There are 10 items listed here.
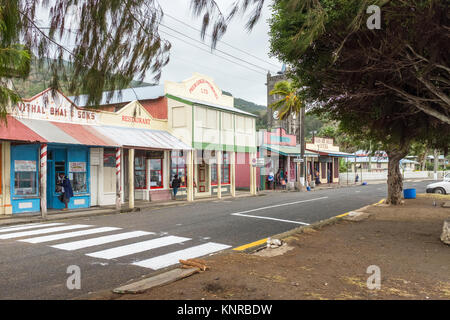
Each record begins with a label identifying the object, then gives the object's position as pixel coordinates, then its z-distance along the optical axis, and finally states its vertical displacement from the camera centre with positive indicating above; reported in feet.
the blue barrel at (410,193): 67.31 -5.14
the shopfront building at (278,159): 106.01 +2.34
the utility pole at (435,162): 174.84 +1.07
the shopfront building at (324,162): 130.50 +1.48
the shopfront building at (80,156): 46.57 +1.93
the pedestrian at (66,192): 51.57 -3.25
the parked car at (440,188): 81.10 -5.13
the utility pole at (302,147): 99.62 +5.15
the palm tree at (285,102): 105.09 +18.78
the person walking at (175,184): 71.00 -3.28
